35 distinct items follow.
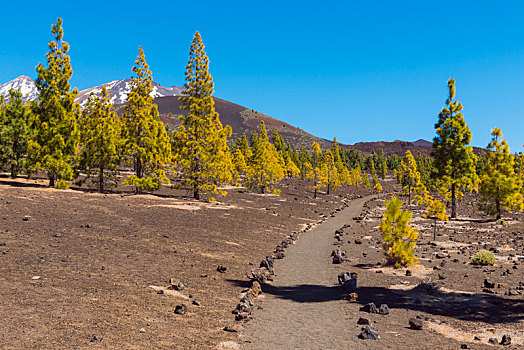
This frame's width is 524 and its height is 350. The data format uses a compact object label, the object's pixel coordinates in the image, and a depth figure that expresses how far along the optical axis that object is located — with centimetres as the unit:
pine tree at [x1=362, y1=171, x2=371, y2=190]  12850
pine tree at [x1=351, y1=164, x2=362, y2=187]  12792
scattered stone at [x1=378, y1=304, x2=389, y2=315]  1053
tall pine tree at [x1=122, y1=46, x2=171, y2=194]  3338
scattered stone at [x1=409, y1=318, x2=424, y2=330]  926
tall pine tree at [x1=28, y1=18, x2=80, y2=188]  3025
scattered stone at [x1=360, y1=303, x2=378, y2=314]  1068
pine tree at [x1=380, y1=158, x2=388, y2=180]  15245
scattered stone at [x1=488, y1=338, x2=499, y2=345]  827
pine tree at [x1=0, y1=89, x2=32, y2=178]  3409
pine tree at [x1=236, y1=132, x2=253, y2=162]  8293
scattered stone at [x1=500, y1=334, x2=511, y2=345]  820
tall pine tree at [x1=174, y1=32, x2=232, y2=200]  3491
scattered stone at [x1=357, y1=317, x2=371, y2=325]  961
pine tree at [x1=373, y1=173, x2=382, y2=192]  10110
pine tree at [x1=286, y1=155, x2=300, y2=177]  9693
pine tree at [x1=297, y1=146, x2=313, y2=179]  11775
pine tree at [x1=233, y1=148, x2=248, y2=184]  7704
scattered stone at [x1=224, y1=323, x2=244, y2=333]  884
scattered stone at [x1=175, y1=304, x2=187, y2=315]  947
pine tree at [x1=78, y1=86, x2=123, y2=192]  3066
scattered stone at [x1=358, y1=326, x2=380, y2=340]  860
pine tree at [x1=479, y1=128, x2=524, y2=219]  3466
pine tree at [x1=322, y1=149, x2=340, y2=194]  7675
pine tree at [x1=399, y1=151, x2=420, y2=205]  6100
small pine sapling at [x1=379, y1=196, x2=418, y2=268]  1689
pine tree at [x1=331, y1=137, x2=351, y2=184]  10599
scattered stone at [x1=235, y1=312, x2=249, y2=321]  980
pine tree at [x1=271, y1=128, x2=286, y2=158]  13231
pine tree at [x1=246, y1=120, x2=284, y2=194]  5706
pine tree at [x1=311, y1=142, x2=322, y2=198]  6872
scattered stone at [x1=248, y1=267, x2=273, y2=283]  1421
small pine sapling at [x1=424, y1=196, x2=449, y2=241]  2673
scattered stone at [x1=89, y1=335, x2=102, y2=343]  698
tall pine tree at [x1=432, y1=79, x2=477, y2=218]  3878
